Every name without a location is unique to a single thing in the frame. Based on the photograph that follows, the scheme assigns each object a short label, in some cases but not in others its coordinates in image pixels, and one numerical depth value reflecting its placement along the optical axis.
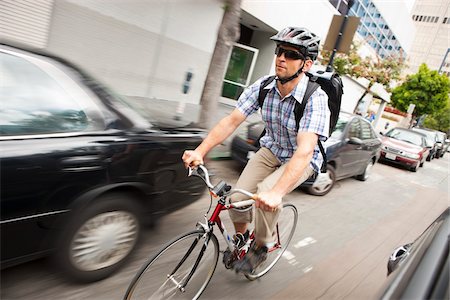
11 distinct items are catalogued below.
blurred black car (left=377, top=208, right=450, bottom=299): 1.08
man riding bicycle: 2.25
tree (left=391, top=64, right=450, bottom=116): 26.31
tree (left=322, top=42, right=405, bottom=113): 16.16
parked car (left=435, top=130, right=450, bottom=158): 18.12
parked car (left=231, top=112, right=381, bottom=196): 5.79
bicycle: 2.07
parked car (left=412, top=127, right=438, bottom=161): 15.78
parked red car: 11.34
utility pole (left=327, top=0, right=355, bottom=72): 6.73
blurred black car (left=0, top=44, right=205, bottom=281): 1.98
